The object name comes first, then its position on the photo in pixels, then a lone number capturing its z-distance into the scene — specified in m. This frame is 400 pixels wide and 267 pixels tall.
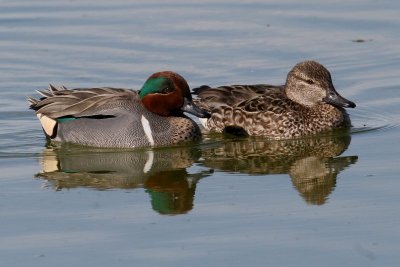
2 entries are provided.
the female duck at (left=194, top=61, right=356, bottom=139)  13.95
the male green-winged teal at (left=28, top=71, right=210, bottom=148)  13.34
